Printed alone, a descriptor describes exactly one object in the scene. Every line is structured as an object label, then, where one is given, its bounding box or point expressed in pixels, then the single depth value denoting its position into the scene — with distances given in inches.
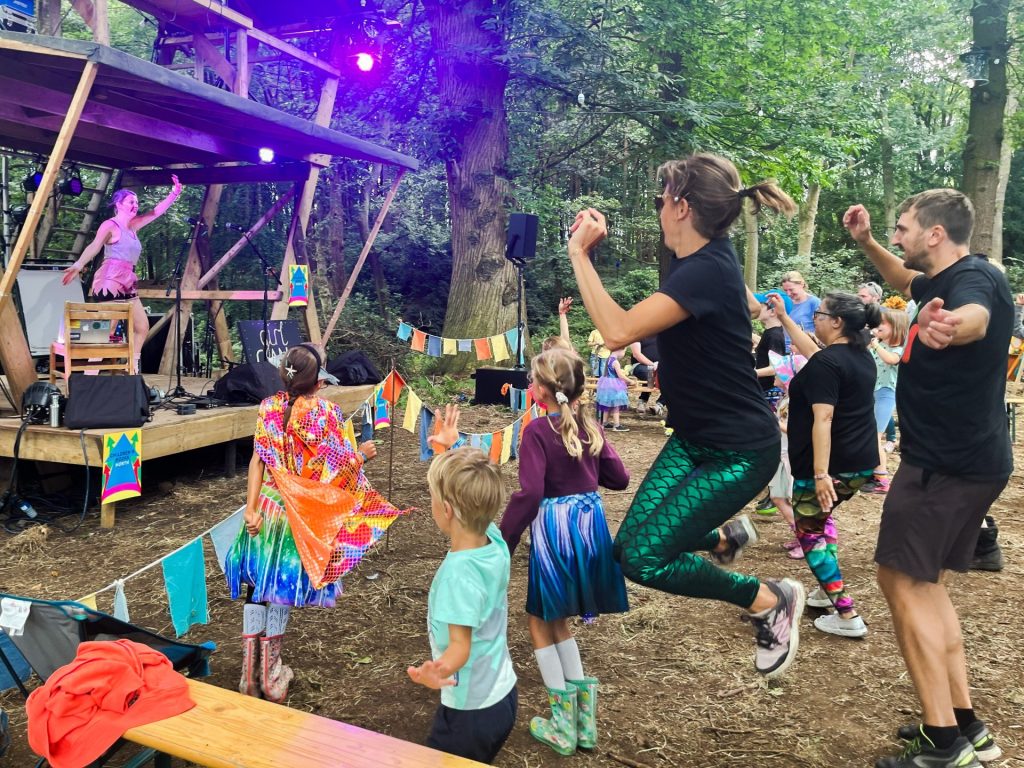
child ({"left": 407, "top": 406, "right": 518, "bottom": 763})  82.7
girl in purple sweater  108.1
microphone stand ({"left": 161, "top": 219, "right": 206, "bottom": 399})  292.2
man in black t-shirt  98.3
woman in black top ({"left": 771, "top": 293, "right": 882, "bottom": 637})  144.0
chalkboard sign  330.3
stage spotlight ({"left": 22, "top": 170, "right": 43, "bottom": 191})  342.3
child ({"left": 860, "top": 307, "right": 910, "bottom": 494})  222.5
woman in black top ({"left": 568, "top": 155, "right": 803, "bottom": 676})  98.2
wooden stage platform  215.2
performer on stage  295.9
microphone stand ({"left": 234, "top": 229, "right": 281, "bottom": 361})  312.3
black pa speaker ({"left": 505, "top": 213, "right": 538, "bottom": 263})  312.0
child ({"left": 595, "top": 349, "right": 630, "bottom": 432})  397.4
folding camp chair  99.2
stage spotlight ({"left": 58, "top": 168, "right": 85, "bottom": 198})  345.7
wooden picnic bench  78.9
